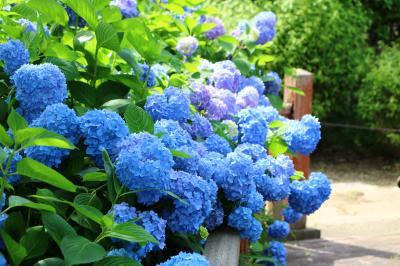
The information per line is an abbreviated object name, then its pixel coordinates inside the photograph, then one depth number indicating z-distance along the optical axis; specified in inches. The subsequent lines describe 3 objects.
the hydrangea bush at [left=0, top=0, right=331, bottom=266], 63.1
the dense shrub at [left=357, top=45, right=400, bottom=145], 311.6
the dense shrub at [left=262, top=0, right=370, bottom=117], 308.3
